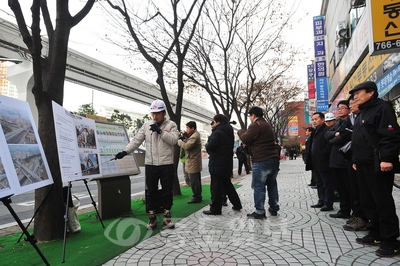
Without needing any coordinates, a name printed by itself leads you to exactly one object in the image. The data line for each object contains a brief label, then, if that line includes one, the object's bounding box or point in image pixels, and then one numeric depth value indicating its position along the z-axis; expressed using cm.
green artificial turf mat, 331
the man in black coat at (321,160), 552
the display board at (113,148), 507
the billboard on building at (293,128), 6038
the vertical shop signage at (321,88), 2288
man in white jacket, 446
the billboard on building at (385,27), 604
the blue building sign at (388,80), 760
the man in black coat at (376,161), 313
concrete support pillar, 2164
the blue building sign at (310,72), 2655
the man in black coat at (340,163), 468
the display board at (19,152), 238
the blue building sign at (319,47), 2182
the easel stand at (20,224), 243
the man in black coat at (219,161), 529
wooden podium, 507
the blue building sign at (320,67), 2216
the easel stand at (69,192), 349
